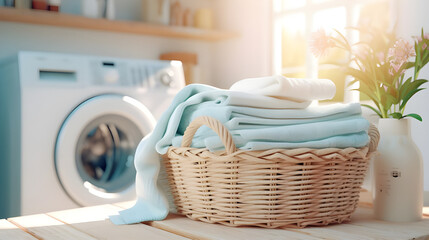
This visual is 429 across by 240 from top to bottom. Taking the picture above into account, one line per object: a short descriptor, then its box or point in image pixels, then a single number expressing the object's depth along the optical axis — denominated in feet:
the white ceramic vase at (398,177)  2.69
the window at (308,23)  7.98
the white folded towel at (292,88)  2.61
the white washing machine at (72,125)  6.09
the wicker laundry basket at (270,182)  2.31
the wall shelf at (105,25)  7.62
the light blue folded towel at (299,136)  2.32
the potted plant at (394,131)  2.71
